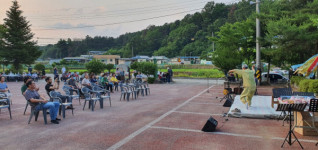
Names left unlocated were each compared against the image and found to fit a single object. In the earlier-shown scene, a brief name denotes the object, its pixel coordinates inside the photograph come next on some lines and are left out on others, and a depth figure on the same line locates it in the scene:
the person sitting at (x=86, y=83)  13.59
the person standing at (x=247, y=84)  9.40
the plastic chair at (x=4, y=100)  8.43
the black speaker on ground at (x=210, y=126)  6.90
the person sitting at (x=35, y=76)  28.71
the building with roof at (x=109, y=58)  83.19
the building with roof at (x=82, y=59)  98.43
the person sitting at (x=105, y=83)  16.72
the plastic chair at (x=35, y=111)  7.78
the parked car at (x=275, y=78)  23.14
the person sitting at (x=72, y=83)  13.32
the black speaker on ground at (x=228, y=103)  11.02
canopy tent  9.34
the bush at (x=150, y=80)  25.25
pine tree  39.22
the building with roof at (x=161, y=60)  88.29
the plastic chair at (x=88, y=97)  10.02
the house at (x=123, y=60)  80.50
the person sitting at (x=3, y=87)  11.11
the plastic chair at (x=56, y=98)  8.59
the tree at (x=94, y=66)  28.08
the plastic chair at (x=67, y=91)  9.98
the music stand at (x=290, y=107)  5.75
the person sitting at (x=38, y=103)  7.73
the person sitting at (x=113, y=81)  17.50
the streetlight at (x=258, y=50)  20.55
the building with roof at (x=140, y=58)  84.36
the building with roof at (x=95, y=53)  115.61
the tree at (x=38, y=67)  42.12
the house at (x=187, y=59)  89.66
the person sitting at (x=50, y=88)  9.66
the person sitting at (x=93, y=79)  15.68
